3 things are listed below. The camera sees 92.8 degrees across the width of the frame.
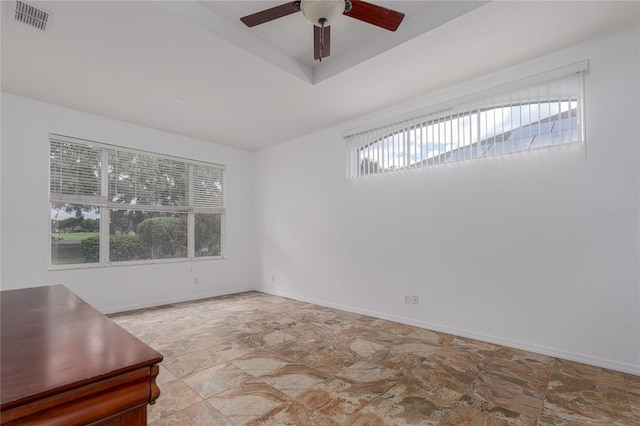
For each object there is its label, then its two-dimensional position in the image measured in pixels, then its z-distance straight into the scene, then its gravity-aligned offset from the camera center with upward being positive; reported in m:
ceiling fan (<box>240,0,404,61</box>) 1.92 +1.37
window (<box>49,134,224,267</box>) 3.97 +0.15
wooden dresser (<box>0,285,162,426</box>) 0.64 -0.38
